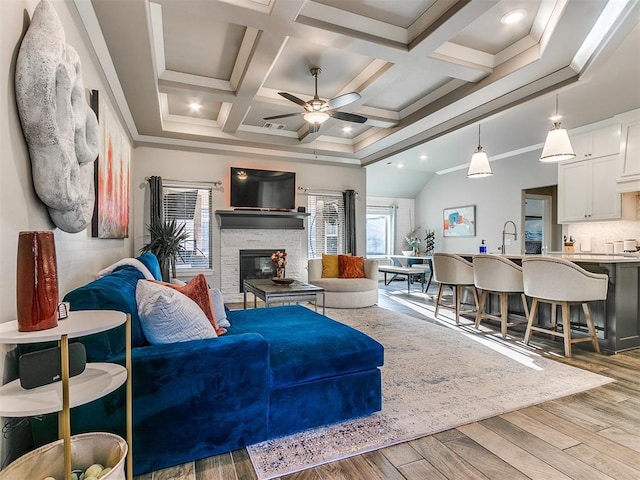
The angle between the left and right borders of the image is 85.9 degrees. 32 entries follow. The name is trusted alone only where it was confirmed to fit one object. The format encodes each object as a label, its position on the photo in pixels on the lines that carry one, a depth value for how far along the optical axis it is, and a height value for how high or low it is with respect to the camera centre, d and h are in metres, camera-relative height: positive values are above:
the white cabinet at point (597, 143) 5.01 +1.42
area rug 1.84 -1.14
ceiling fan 3.53 +1.40
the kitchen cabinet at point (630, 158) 4.71 +1.09
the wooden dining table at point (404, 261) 8.97 -0.68
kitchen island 3.36 -0.70
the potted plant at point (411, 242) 9.41 -0.18
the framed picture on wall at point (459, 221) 8.09 +0.36
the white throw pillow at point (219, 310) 2.43 -0.54
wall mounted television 6.11 +0.86
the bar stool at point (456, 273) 4.45 -0.48
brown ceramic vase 1.12 -0.16
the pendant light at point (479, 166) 4.67 +0.96
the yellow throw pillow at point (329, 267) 5.88 -0.53
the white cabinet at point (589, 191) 5.03 +0.70
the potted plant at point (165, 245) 5.09 -0.13
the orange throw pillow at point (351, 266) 5.80 -0.51
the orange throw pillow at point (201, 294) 2.15 -0.36
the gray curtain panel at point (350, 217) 6.95 +0.38
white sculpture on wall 1.39 +0.53
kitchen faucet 6.99 +0.12
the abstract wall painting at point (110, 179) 2.68 +0.53
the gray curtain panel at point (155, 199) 5.55 +0.61
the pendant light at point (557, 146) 3.69 +0.97
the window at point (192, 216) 5.86 +0.35
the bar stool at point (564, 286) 3.16 -0.48
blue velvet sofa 1.58 -0.78
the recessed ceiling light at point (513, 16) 2.81 +1.83
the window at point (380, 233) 10.06 +0.09
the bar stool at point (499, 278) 3.81 -0.48
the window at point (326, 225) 6.89 +0.23
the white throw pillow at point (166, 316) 1.74 -0.41
